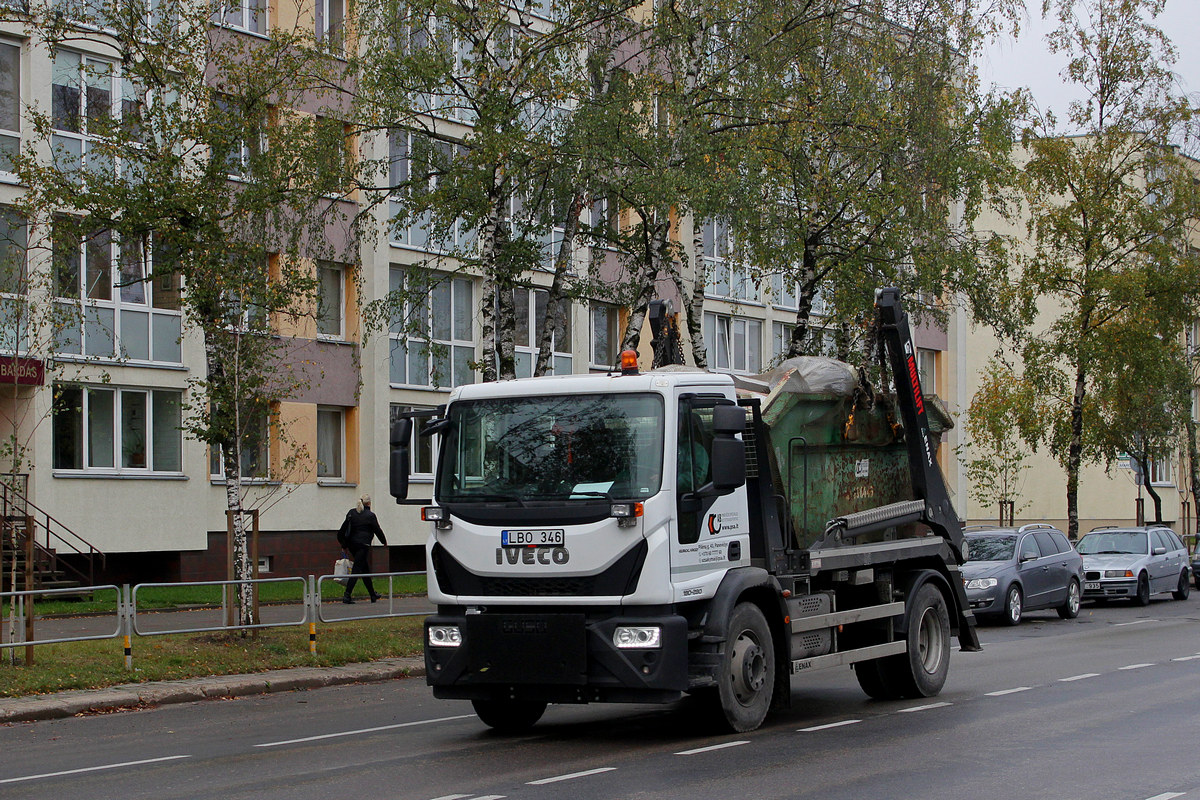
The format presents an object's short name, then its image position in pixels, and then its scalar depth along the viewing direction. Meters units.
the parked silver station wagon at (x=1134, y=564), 28.91
